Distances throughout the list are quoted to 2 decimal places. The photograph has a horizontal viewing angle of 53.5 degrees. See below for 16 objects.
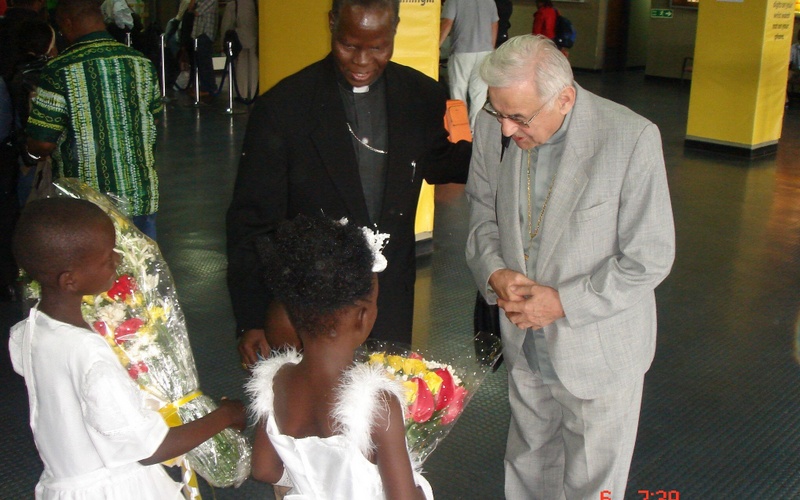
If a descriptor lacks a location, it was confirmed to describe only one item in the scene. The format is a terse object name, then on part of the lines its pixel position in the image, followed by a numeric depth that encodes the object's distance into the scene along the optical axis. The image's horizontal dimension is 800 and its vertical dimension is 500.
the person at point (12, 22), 4.29
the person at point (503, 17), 9.90
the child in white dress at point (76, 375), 1.55
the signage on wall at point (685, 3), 15.44
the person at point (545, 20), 11.95
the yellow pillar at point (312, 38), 4.98
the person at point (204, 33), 10.95
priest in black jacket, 2.06
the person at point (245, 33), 10.41
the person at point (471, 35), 8.35
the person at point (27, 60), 4.13
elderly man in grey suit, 1.84
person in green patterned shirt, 3.41
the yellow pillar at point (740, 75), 8.49
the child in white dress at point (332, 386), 1.43
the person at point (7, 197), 4.16
